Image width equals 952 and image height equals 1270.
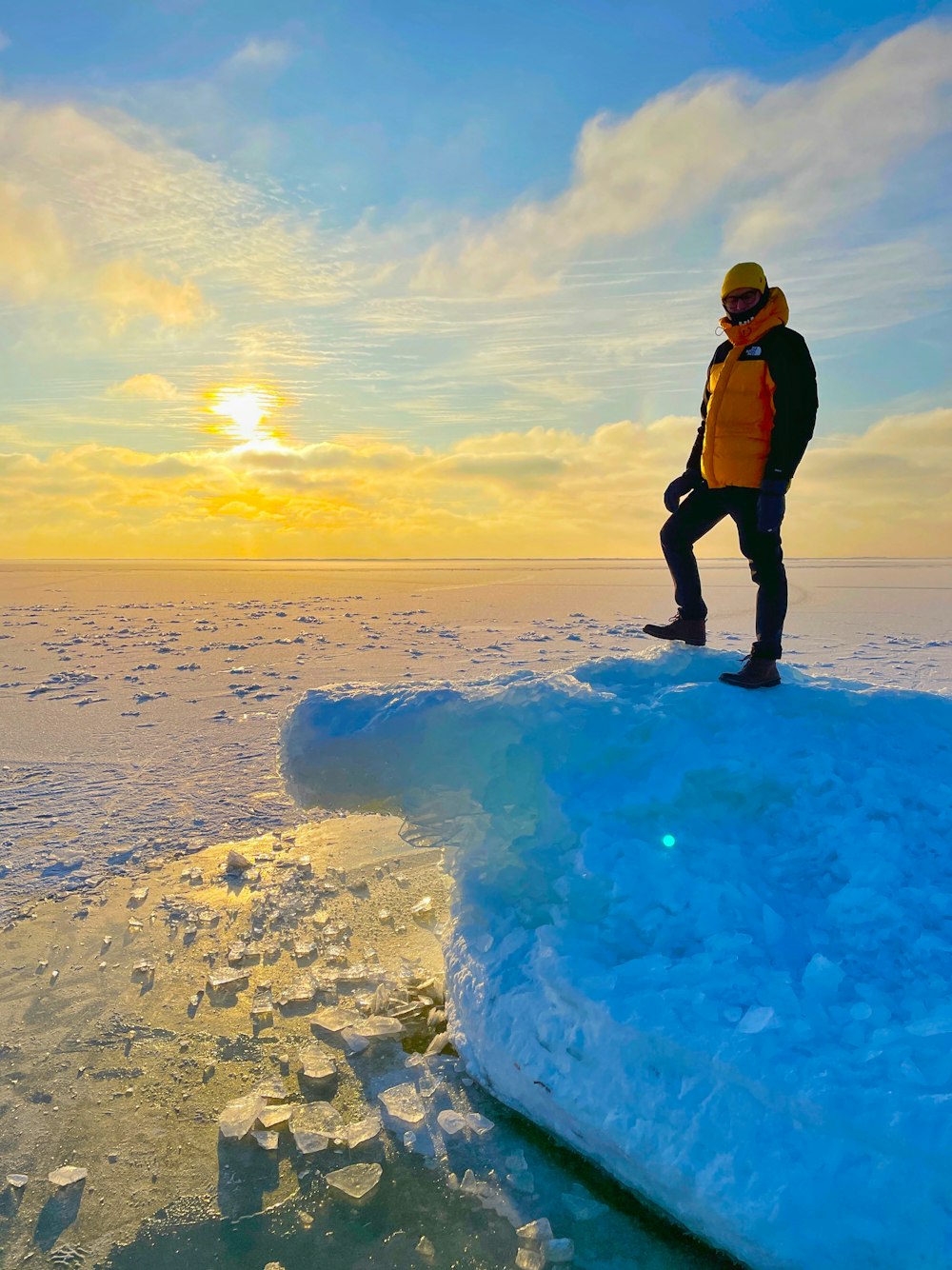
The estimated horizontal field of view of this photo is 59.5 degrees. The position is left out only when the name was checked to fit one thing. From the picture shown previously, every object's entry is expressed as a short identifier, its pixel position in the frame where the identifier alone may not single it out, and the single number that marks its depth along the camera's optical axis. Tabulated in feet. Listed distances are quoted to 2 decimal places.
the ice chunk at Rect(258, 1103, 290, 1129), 8.34
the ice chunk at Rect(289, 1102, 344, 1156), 8.05
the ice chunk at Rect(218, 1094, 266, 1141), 8.20
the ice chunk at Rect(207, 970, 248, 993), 10.73
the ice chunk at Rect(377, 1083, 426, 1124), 8.41
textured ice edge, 6.61
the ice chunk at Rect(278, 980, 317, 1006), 10.49
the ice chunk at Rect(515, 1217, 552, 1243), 7.06
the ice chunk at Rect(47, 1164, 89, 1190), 7.60
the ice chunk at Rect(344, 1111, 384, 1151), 8.11
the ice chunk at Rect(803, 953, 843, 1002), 7.52
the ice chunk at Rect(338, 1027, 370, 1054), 9.53
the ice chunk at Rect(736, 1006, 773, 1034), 7.16
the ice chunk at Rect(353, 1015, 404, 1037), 9.81
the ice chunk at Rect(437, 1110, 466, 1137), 8.25
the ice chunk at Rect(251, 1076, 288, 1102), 8.71
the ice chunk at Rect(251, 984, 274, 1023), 10.15
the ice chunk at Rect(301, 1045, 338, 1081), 9.05
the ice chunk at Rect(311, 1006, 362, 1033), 9.92
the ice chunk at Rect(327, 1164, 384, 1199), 7.54
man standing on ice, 11.43
